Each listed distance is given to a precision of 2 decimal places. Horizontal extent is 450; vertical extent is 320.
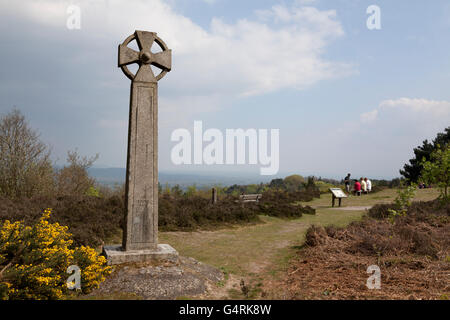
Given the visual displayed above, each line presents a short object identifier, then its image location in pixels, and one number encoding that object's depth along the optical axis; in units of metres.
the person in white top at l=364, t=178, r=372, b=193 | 26.39
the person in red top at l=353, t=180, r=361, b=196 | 24.58
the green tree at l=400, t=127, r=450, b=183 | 36.81
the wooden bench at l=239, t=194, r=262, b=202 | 17.67
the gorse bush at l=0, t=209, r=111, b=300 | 3.85
